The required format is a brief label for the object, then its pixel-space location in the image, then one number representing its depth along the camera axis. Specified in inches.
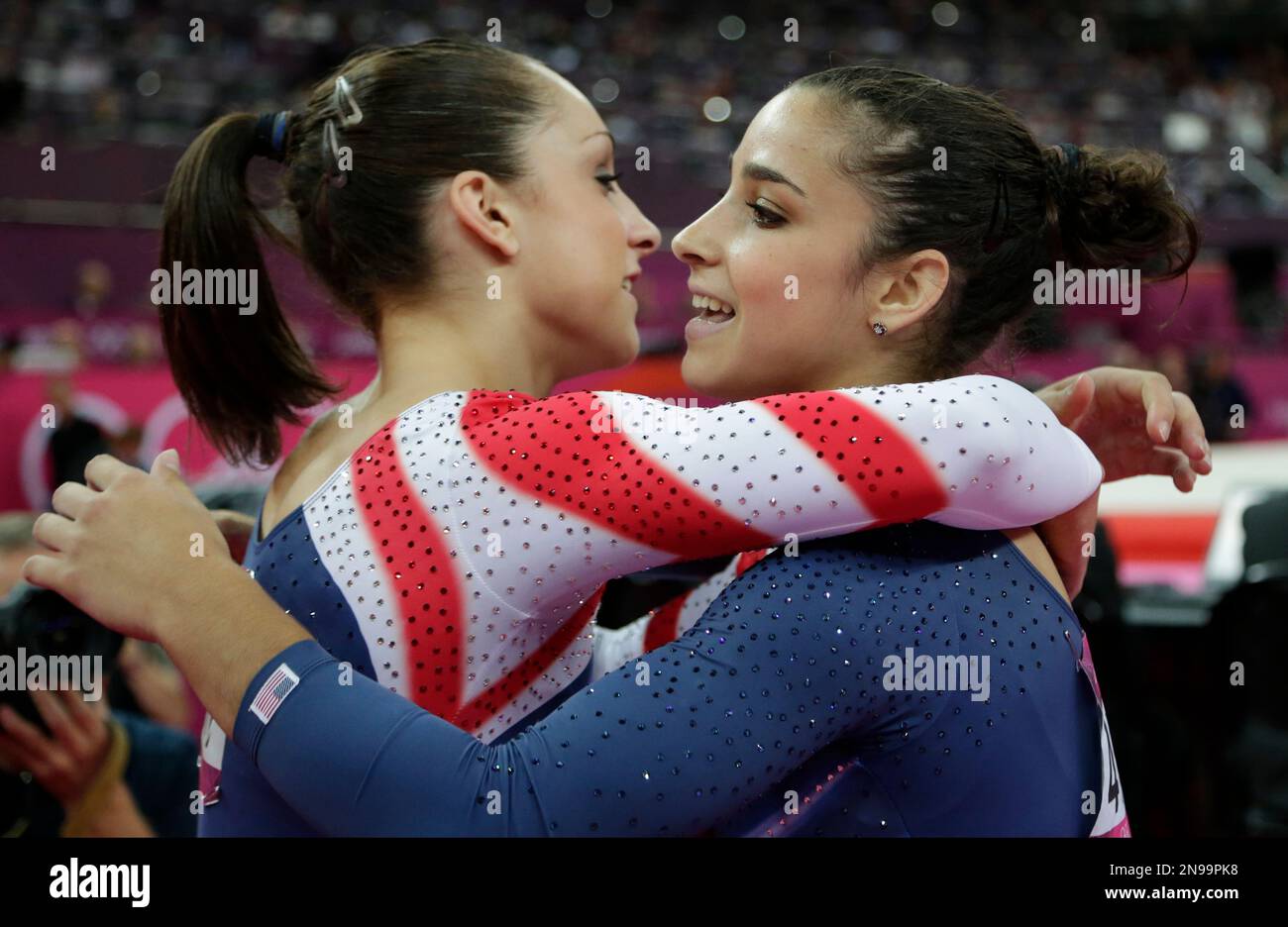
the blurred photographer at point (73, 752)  50.8
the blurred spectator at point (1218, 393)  316.8
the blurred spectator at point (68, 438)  162.9
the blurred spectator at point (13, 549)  91.6
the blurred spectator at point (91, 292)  265.5
